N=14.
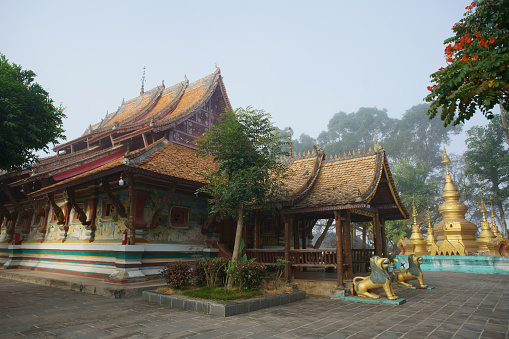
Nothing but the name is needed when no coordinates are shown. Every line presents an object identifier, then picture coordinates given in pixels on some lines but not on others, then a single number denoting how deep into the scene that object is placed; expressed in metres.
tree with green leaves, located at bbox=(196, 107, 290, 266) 8.60
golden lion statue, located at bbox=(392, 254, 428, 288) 10.95
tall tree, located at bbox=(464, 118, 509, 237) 34.62
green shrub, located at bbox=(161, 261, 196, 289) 8.51
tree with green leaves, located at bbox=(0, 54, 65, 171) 8.25
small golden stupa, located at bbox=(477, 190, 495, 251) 18.91
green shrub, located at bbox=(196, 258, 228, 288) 8.59
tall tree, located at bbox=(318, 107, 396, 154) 62.71
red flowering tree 3.73
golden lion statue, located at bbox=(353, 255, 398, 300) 8.22
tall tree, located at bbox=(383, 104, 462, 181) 54.69
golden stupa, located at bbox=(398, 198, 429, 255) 20.64
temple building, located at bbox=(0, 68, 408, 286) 9.84
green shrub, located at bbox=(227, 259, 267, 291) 8.12
